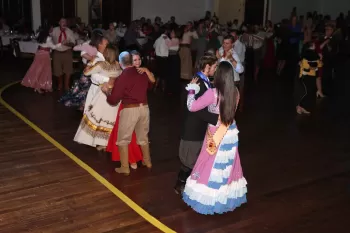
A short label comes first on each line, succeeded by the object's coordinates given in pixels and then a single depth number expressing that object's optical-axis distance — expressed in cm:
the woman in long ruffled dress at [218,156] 379
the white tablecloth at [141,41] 1176
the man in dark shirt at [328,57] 866
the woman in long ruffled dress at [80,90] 657
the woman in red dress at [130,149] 505
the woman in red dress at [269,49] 1298
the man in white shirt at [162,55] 927
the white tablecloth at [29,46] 1146
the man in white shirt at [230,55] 634
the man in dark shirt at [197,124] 393
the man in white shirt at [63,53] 881
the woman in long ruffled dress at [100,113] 520
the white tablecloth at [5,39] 1260
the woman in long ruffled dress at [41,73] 881
